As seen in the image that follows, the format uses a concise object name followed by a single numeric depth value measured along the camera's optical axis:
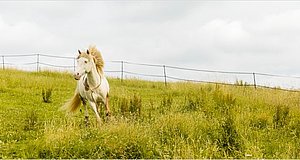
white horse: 11.67
